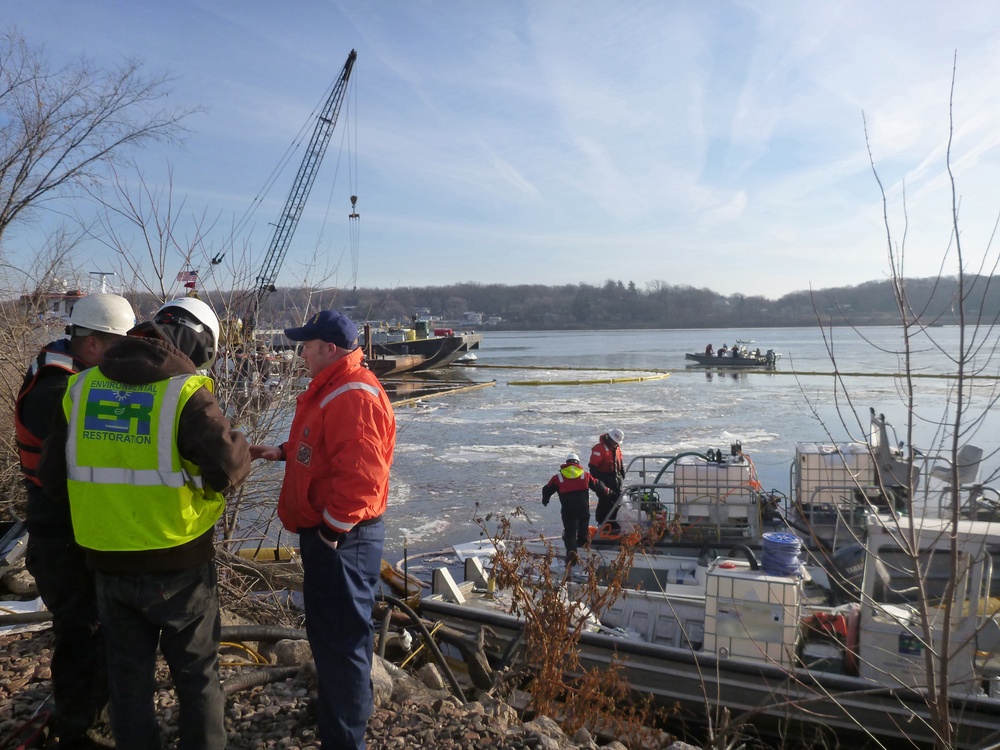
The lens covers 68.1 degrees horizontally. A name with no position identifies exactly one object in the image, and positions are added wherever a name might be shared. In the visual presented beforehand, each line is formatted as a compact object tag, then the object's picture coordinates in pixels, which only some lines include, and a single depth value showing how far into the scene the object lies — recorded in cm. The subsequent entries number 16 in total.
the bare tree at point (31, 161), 990
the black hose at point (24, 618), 428
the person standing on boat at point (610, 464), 1004
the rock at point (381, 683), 362
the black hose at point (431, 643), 444
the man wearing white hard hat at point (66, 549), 295
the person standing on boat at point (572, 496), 870
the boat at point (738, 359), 4334
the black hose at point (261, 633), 392
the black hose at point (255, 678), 341
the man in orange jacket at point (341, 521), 295
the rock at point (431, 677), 453
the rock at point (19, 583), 522
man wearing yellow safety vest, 250
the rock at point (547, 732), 339
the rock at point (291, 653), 389
